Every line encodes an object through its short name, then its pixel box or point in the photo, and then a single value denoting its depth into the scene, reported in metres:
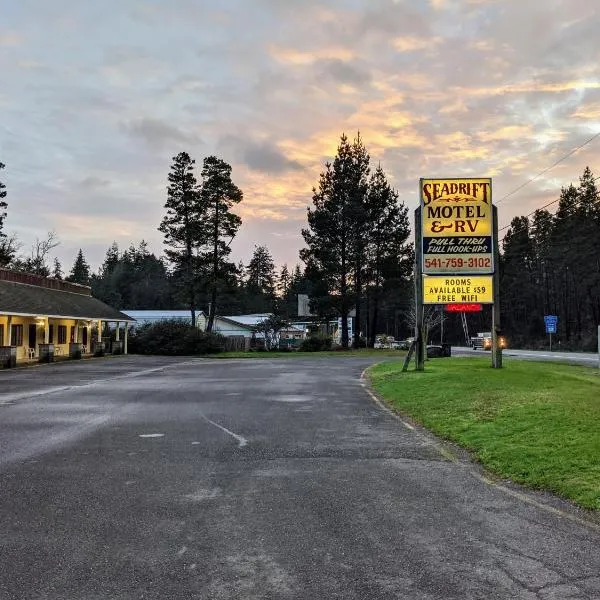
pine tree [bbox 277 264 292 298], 157.35
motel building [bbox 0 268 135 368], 32.53
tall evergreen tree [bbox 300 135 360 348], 57.47
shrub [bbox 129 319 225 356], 49.88
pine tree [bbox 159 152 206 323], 60.62
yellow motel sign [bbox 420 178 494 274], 21.41
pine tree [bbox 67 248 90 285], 124.41
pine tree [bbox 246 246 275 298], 142.75
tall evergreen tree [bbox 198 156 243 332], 59.72
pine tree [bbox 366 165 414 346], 58.78
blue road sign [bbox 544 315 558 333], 46.56
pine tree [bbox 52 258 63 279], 117.31
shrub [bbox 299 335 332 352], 55.82
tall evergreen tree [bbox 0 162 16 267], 58.28
